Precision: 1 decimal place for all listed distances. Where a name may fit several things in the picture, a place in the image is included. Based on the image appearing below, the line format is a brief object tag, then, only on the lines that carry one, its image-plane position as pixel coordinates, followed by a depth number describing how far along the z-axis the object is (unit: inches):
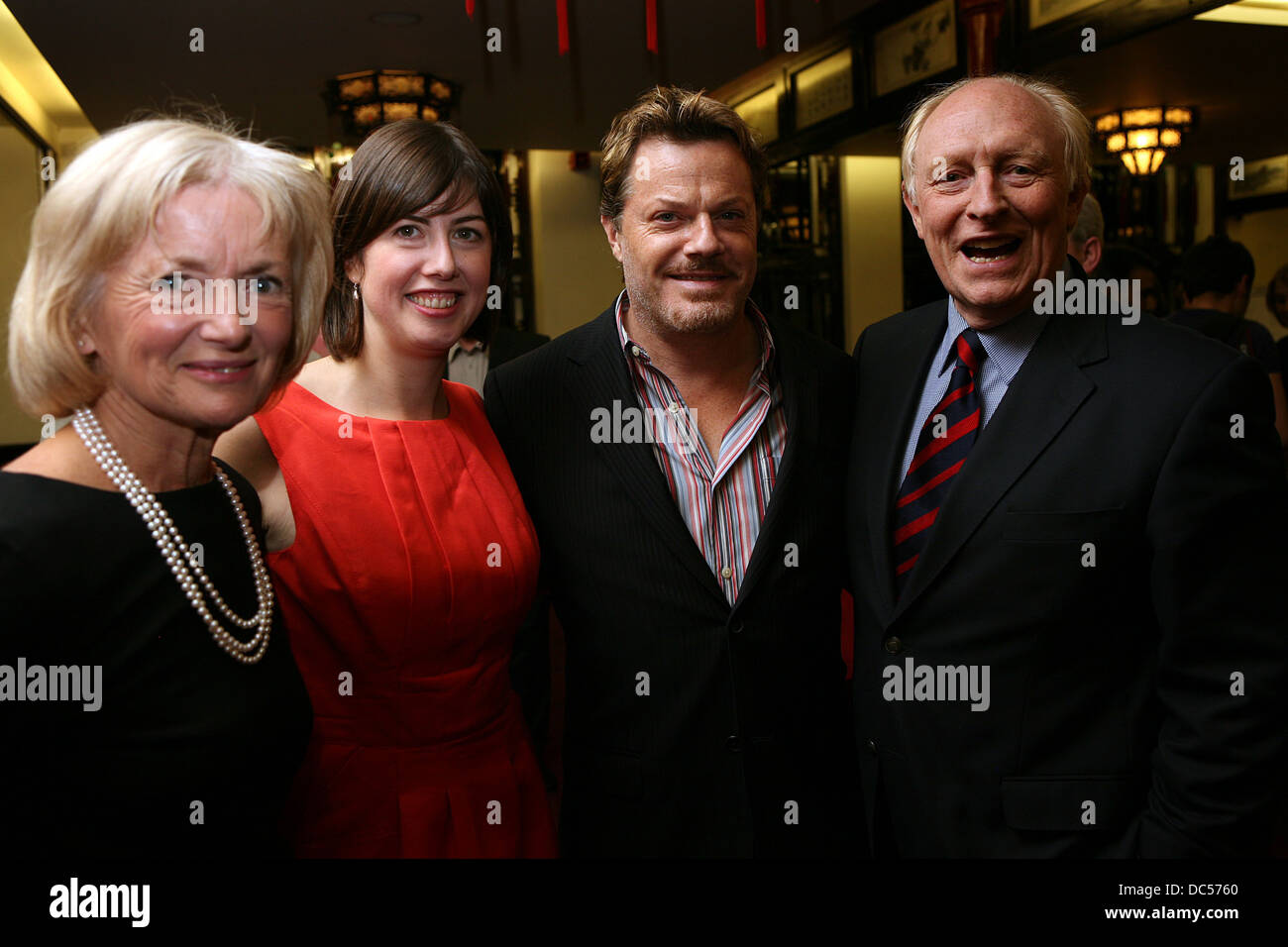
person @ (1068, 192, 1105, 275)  117.9
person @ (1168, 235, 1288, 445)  139.1
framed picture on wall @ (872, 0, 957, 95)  178.4
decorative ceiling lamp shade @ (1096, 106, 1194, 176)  249.8
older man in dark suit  55.2
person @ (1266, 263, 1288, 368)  183.2
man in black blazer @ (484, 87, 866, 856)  67.1
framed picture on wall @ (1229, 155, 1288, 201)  360.5
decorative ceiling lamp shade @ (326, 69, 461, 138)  212.4
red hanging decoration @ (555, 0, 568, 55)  113.4
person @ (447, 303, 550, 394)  88.8
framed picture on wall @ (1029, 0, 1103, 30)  162.1
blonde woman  40.9
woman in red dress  63.2
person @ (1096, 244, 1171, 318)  147.2
